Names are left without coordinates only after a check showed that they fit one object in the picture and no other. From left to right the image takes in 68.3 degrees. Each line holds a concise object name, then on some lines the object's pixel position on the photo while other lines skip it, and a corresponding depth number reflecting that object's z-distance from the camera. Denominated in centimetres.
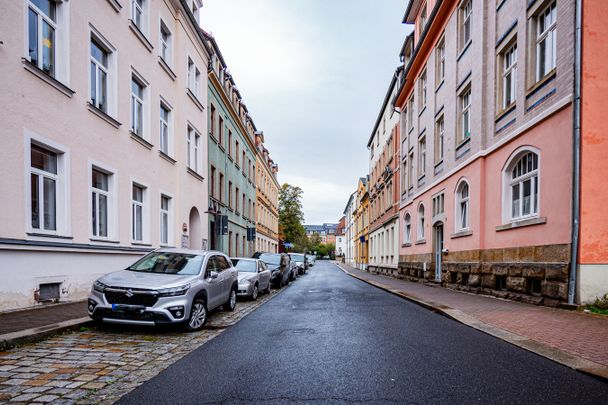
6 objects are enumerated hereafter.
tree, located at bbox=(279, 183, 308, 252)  7388
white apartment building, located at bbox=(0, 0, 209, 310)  877
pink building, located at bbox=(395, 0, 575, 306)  1025
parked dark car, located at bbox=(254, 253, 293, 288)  1956
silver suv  741
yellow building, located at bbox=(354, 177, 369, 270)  5000
